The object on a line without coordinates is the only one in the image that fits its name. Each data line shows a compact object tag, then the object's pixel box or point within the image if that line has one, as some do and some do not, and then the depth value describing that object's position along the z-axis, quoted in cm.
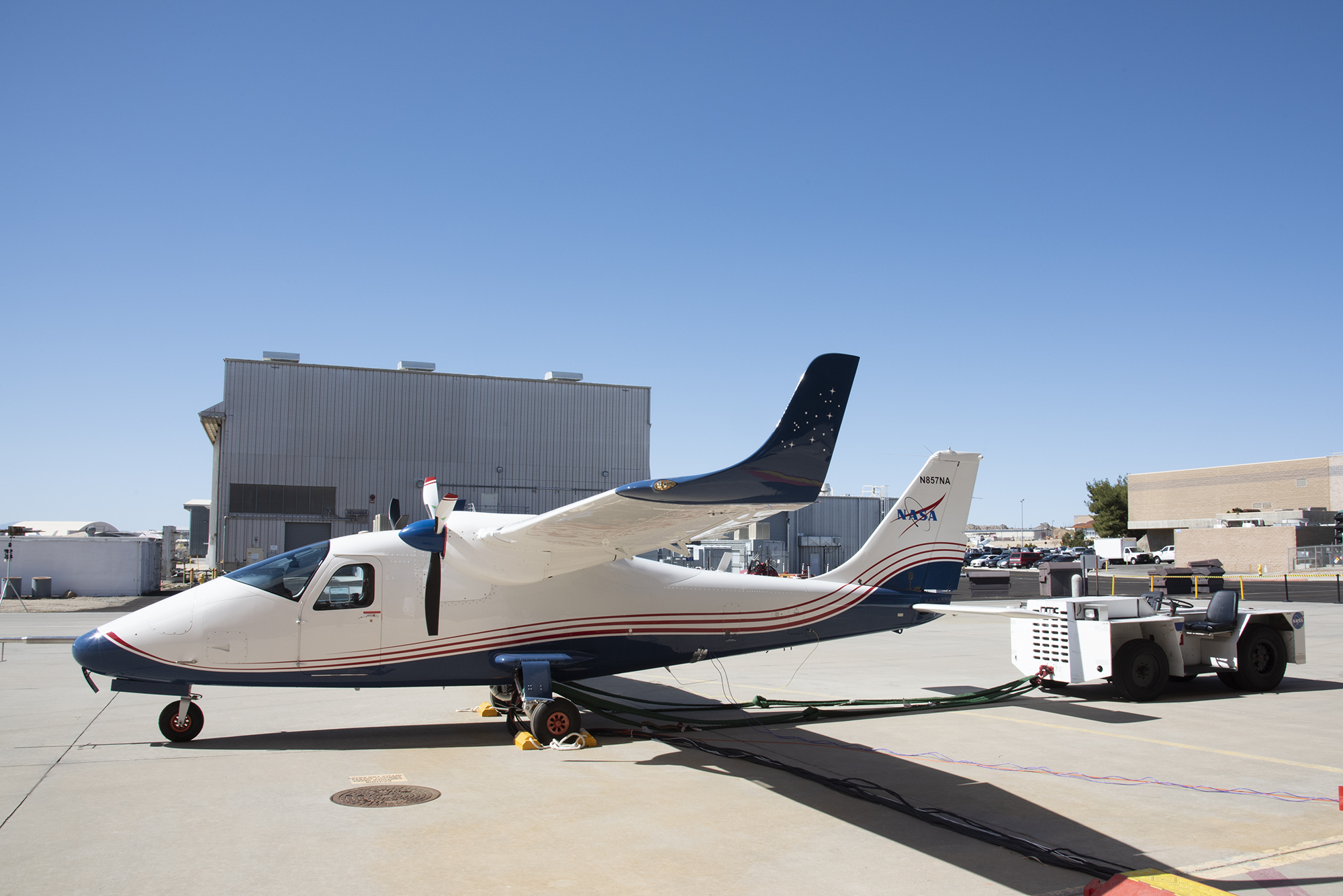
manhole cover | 750
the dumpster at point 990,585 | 3736
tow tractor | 1304
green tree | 9156
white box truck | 7362
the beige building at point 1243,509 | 6034
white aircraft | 962
